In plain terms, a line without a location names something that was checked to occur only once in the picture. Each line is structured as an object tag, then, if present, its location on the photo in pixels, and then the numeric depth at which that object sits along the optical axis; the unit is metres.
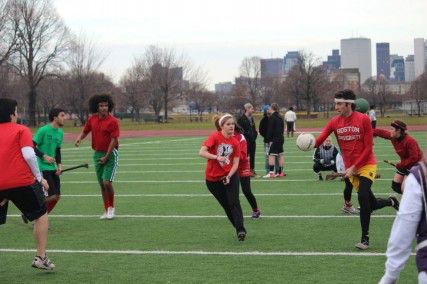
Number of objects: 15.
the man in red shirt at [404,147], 10.57
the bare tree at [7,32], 69.56
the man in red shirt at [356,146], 8.62
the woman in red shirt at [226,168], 9.17
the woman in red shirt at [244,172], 10.16
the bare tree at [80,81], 85.94
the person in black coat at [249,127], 17.30
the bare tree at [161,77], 98.69
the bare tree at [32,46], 74.50
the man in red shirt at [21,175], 7.26
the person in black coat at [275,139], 17.77
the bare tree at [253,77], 116.19
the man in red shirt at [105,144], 11.41
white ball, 9.90
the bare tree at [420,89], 95.25
